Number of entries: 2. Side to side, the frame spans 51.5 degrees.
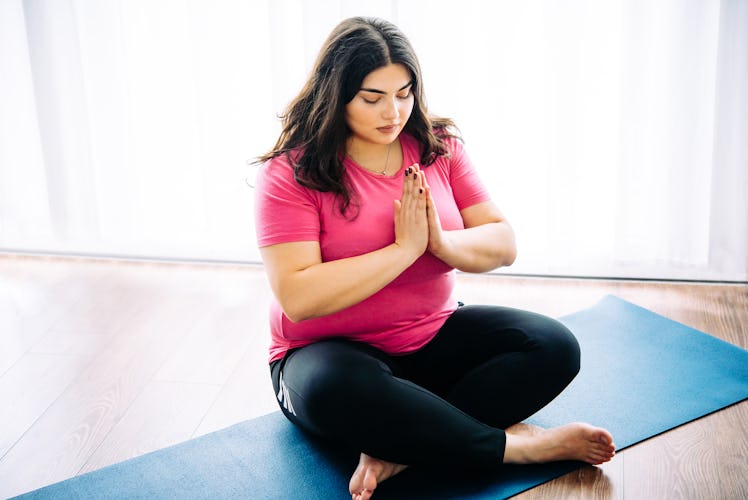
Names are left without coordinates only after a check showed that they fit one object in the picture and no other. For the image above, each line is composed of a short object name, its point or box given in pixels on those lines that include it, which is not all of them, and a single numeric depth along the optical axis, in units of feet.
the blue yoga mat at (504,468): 5.72
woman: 5.51
